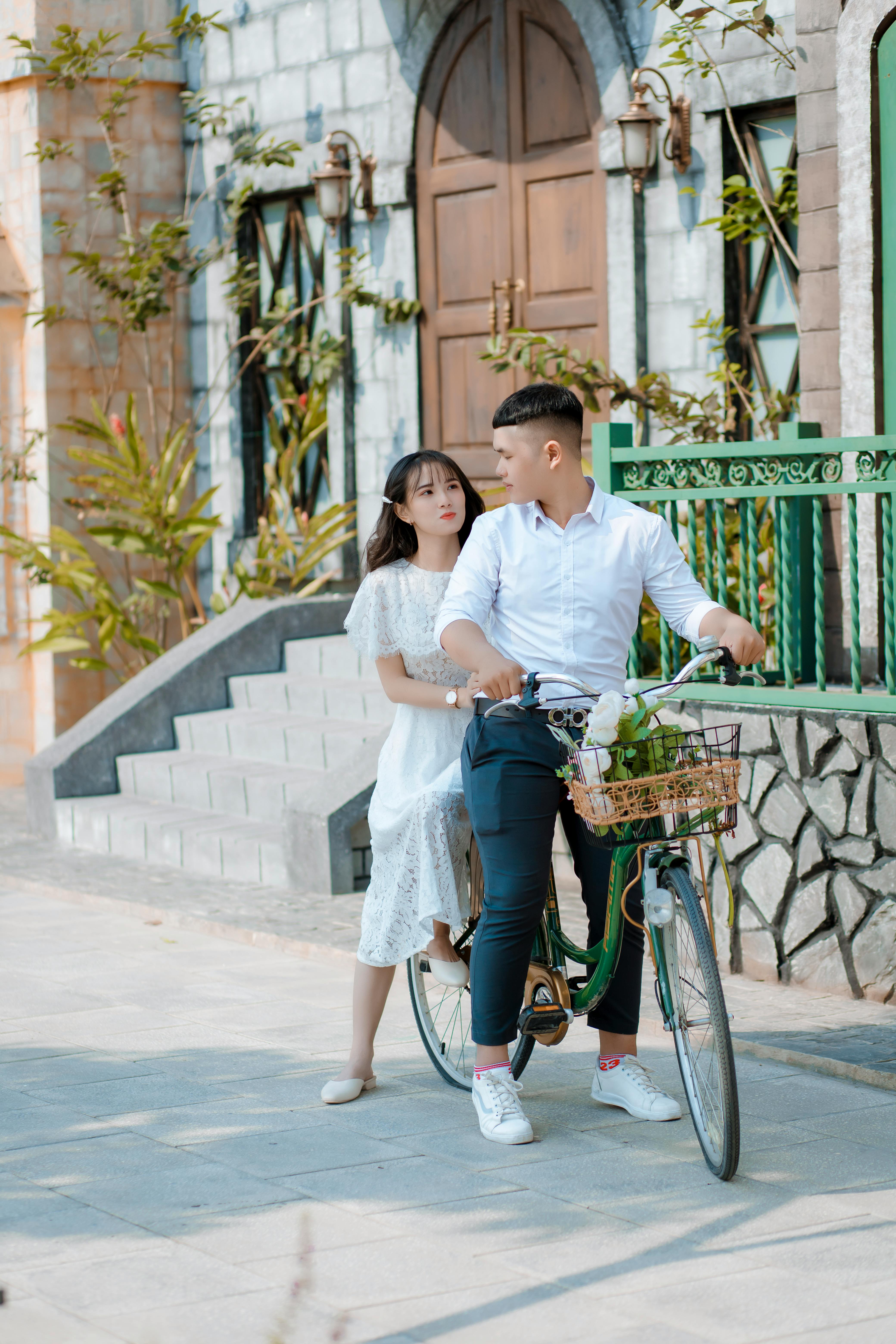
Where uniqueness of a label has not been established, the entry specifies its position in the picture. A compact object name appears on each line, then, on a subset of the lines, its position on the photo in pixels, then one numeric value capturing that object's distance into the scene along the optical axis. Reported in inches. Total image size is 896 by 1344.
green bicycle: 315.3
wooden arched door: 786.8
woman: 378.9
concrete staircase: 621.9
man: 350.0
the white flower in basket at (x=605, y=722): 314.3
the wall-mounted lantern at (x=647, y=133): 724.7
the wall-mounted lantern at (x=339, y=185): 861.8
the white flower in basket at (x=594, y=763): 312.7
